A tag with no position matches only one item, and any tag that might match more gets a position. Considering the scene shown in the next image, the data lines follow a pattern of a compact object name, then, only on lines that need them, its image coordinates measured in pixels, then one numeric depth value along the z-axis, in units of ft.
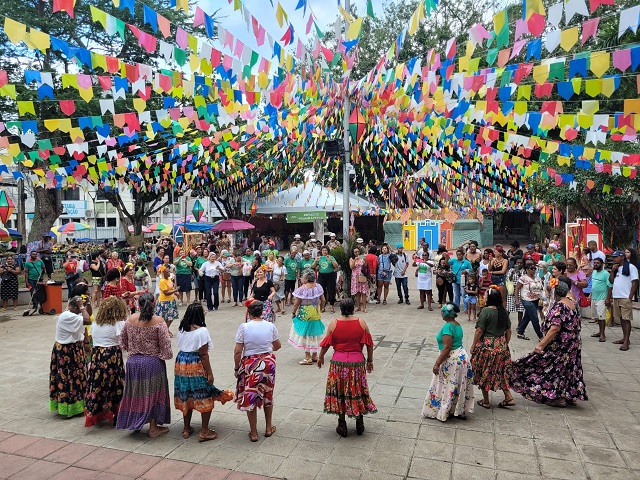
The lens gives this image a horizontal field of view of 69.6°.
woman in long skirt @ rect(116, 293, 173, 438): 15.01
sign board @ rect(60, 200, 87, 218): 135.23
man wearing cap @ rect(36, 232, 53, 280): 48.52
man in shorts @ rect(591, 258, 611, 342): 27.40
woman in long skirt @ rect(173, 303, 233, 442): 14.71
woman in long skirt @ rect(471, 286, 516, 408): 17.33
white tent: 82.99
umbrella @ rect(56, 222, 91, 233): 93.70
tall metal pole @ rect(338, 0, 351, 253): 39.40
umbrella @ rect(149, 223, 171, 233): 104.96
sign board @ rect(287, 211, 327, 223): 85.30
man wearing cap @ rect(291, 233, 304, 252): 44.77
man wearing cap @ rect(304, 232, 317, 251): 50.55
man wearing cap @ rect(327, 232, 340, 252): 42.95
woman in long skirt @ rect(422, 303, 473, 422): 16.07
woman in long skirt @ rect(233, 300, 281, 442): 14.87
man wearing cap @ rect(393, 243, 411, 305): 41.29
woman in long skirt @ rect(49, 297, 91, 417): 17.11
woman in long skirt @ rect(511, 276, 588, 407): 17.67
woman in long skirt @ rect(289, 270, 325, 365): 24.14
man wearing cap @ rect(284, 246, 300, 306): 40.32
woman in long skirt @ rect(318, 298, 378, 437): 14.98
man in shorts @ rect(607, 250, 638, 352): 25.82
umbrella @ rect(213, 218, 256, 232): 78.97
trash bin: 39.12
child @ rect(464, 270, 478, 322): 33.09
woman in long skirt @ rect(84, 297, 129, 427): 16.11
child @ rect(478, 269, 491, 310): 32.15
